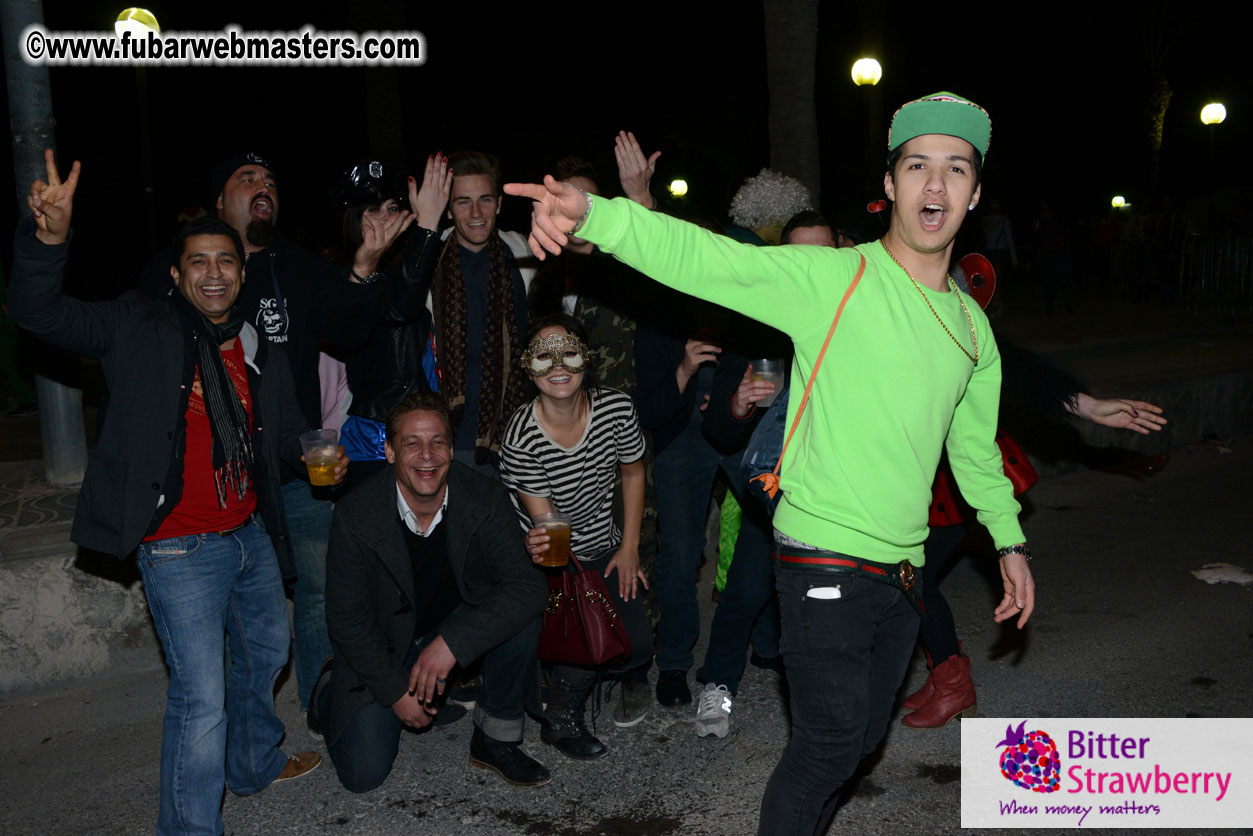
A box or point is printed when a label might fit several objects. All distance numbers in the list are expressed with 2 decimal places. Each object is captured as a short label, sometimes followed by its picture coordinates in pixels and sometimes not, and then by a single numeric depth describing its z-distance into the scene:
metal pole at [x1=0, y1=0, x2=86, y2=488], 5.06
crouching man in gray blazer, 3.67
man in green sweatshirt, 2.53
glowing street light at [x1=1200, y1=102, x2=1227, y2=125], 21.95
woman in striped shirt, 3.91
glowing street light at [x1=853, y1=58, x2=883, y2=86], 18.22
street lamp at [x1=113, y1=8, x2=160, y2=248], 13.08
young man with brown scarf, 4.30
